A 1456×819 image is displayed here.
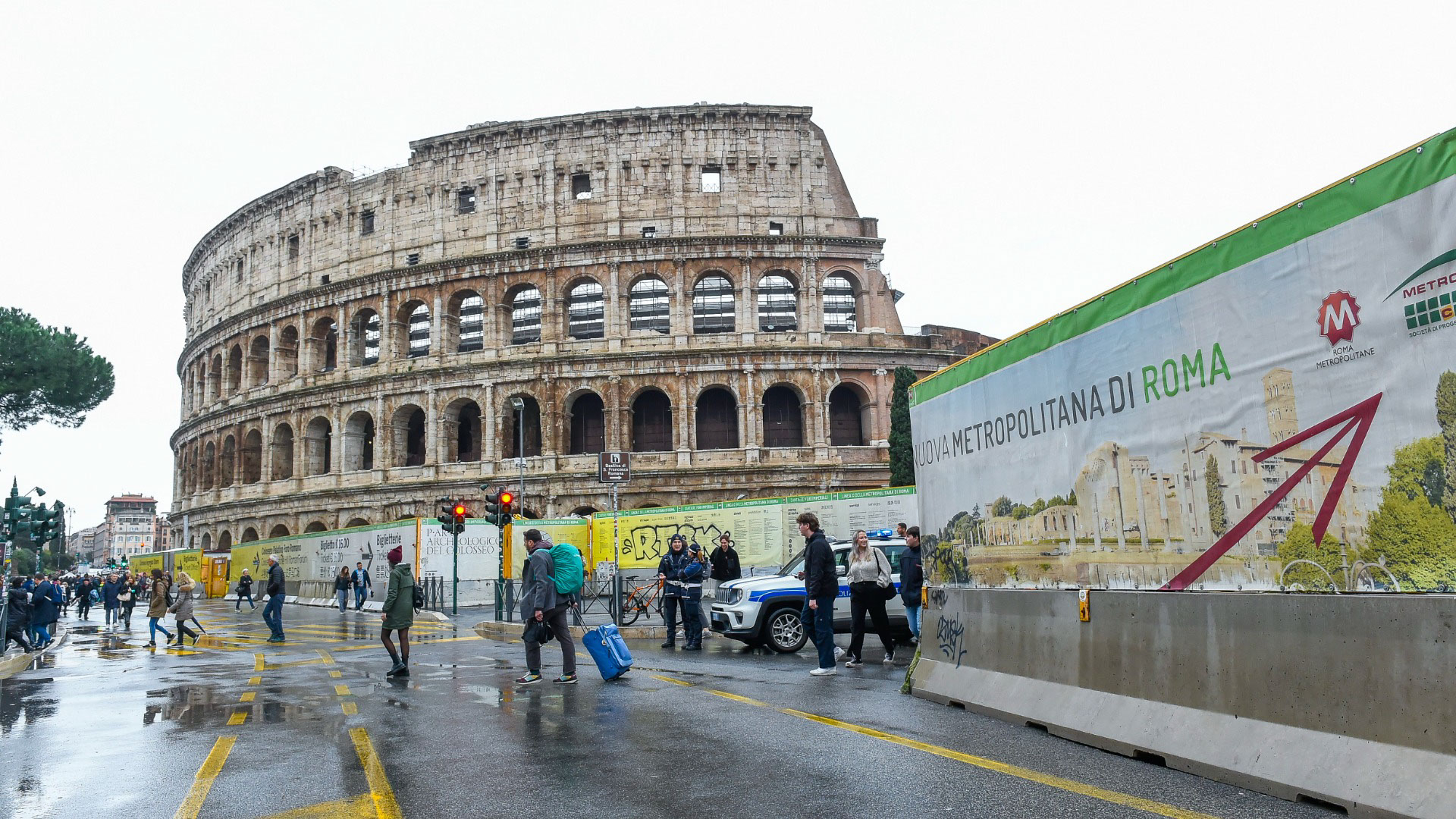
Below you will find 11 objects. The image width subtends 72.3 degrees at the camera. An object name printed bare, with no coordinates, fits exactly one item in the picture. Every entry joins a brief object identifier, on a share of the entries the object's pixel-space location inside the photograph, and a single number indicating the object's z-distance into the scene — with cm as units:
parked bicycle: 2128
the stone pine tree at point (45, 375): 4303
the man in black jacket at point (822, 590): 1072
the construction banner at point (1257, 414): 462
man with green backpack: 1036
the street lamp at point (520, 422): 3697
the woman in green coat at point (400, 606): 1175
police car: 1398
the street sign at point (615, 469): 2080
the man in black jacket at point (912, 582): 1314
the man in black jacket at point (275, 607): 1873
